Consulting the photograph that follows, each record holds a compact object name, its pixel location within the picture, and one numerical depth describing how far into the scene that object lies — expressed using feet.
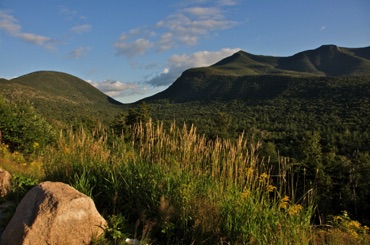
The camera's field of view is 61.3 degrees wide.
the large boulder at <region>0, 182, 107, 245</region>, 11.31
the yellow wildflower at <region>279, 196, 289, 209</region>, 12.59
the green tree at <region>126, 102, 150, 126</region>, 127.90
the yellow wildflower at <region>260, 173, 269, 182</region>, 14.01
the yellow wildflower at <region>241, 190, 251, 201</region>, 13.07
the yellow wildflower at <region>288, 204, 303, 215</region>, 12.09
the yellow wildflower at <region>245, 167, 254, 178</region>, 13.98
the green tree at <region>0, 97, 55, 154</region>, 36.42
